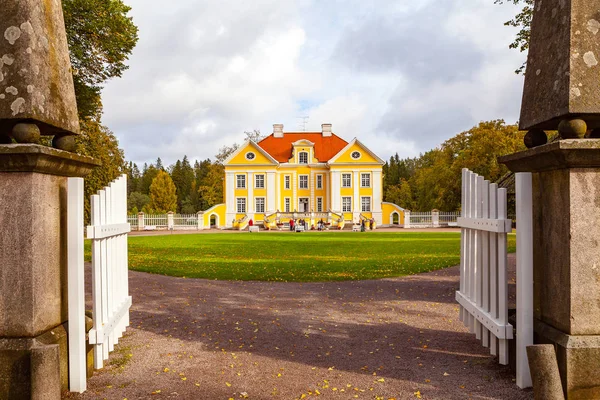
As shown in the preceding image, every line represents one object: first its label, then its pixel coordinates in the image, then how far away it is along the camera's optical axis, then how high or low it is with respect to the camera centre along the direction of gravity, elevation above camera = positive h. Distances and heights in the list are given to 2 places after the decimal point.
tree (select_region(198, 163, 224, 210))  68.62 +2.23
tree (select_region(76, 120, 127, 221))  33.19 +3.91
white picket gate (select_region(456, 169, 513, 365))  4.09 -0.61
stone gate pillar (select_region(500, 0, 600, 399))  3.31 +0.01
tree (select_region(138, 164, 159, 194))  93.69 +4.19
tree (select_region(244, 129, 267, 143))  68.94 +9.55
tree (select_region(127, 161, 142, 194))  95.93 +3.97
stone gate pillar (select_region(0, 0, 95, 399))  3.46 -0.08
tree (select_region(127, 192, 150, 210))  80.50 +0.38
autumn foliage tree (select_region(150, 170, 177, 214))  71.94 +0.91
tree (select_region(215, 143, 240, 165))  70.94 +7.34
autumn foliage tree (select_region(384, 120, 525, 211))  44.41 +3.91
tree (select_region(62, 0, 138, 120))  16.34 +5.83
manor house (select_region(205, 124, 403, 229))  53.09 +2.12
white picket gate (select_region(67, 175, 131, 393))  3.95 -0.64
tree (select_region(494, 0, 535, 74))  11.58 +4.31
